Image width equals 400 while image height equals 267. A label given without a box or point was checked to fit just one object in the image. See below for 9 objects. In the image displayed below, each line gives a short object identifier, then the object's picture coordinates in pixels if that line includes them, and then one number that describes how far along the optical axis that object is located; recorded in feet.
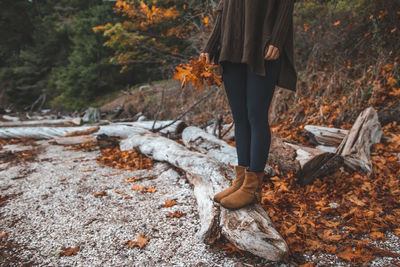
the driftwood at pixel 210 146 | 9.59
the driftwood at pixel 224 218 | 4.53
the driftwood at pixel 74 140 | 15.58
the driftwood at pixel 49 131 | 17.07
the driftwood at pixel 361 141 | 8.79
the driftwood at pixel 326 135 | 10.71
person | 4.79
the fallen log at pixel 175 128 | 16.11
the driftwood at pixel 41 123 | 22.38
